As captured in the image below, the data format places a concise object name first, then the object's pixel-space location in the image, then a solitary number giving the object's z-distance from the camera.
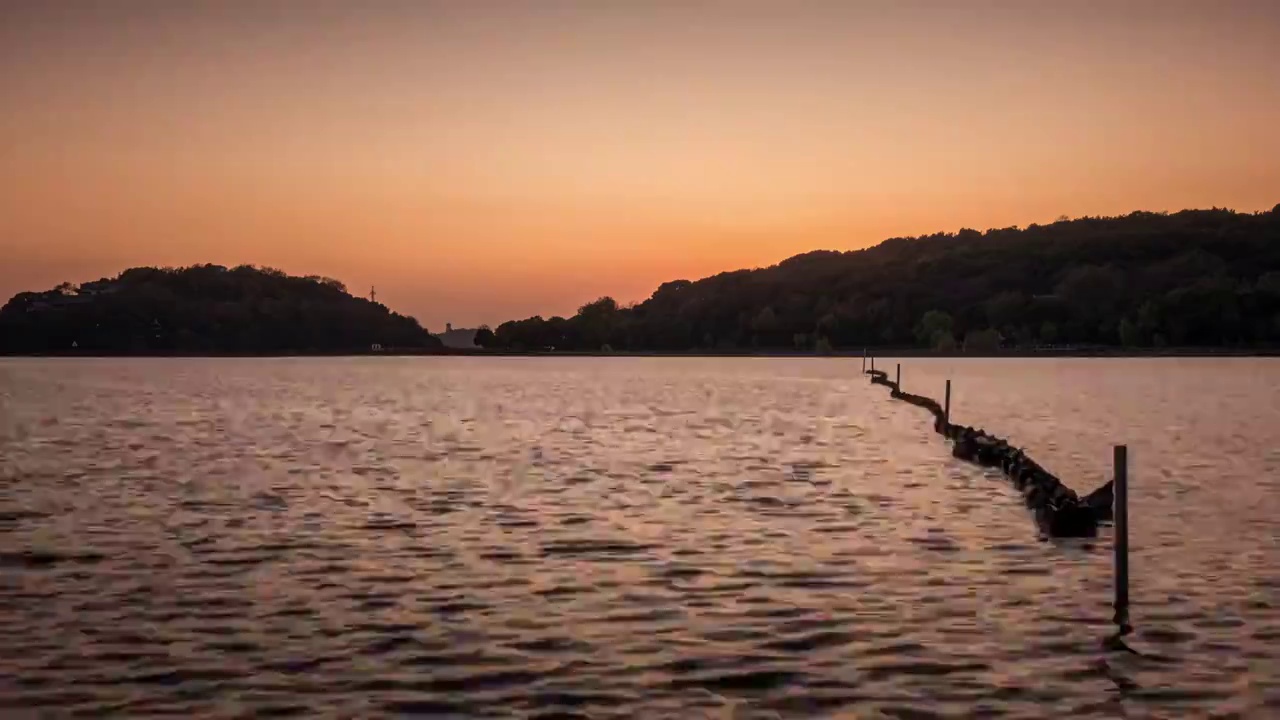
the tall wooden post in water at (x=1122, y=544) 20.28
